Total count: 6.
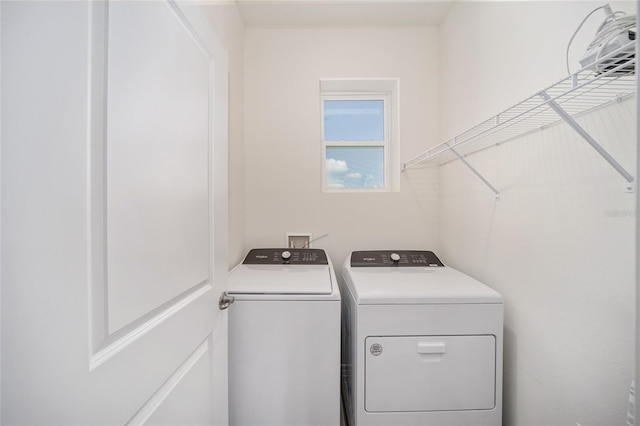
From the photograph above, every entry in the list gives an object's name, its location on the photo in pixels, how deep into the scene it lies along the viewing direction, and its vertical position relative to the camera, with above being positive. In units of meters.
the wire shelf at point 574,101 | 0.61 +0.39
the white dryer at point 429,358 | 1.13 -0.69
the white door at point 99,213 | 0.38 +0.00
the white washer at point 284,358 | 1.18 -0.71
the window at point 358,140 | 2.13 +0.65
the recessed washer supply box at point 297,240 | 1.95 -0.22
